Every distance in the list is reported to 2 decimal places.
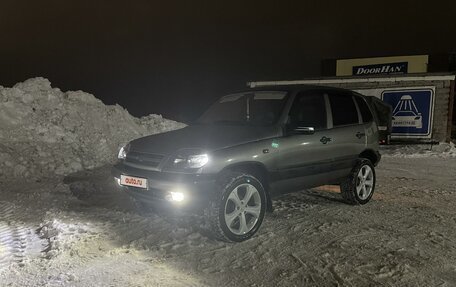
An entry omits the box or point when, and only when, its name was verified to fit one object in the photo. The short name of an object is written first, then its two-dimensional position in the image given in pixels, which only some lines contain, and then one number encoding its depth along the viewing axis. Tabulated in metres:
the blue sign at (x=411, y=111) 14.22
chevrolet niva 4.45
